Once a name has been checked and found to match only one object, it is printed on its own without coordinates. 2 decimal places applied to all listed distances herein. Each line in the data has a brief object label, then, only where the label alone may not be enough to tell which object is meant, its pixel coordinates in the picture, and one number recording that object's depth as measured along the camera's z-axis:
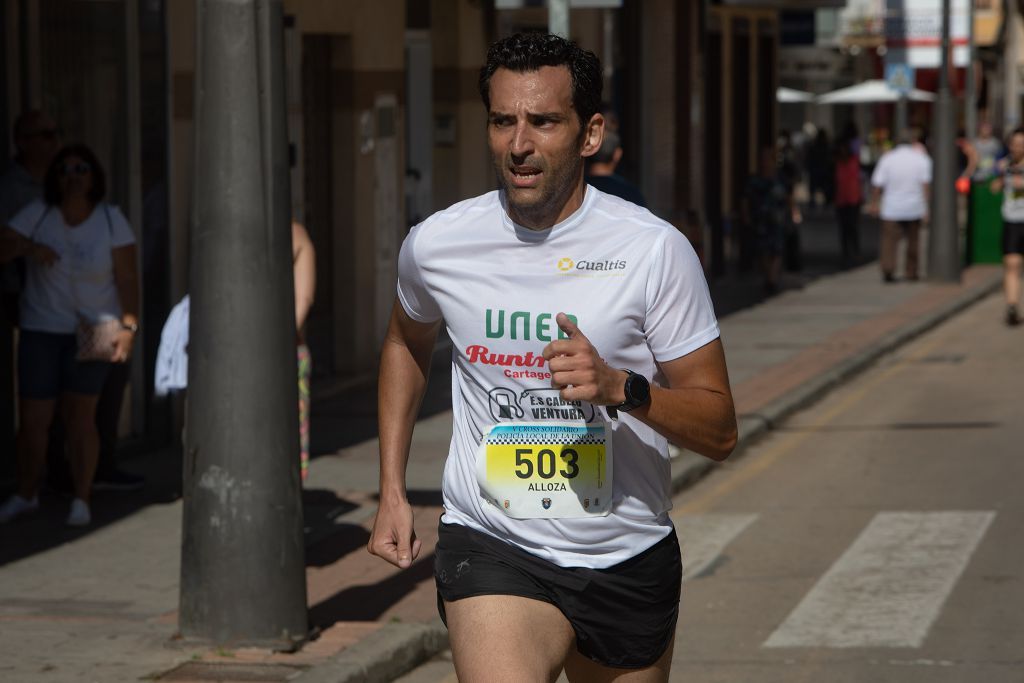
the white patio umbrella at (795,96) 50.34
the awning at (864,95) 45.62
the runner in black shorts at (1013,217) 19.20
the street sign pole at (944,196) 24.53
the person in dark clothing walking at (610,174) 9.93
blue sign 31.31
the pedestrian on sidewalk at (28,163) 10.10
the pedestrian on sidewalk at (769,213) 23.38
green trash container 26.78
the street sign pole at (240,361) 7.07
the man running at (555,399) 4.16
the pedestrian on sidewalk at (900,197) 24.92
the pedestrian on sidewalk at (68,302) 9.63
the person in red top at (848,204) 29.09
